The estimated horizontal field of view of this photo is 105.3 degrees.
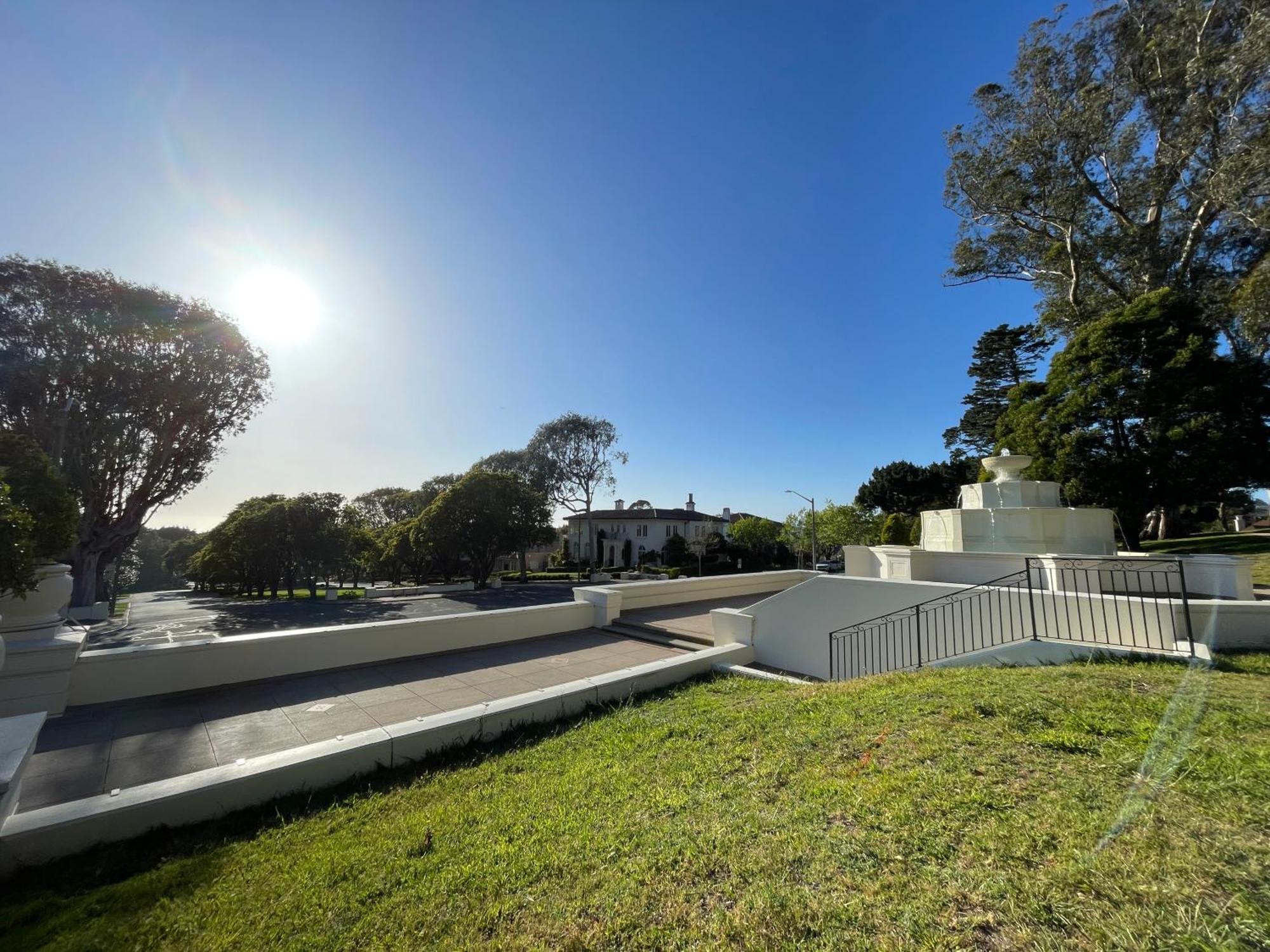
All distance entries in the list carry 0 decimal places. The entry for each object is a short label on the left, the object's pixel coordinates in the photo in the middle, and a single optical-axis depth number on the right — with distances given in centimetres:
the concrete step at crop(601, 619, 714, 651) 862
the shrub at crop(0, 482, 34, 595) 395
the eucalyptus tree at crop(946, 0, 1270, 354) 1531
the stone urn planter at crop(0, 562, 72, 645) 491
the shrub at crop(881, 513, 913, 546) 1786
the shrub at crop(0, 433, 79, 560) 505
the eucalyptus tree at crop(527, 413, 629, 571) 4044
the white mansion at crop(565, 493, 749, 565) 4925
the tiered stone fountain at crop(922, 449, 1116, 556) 939
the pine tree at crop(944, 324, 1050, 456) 3431
